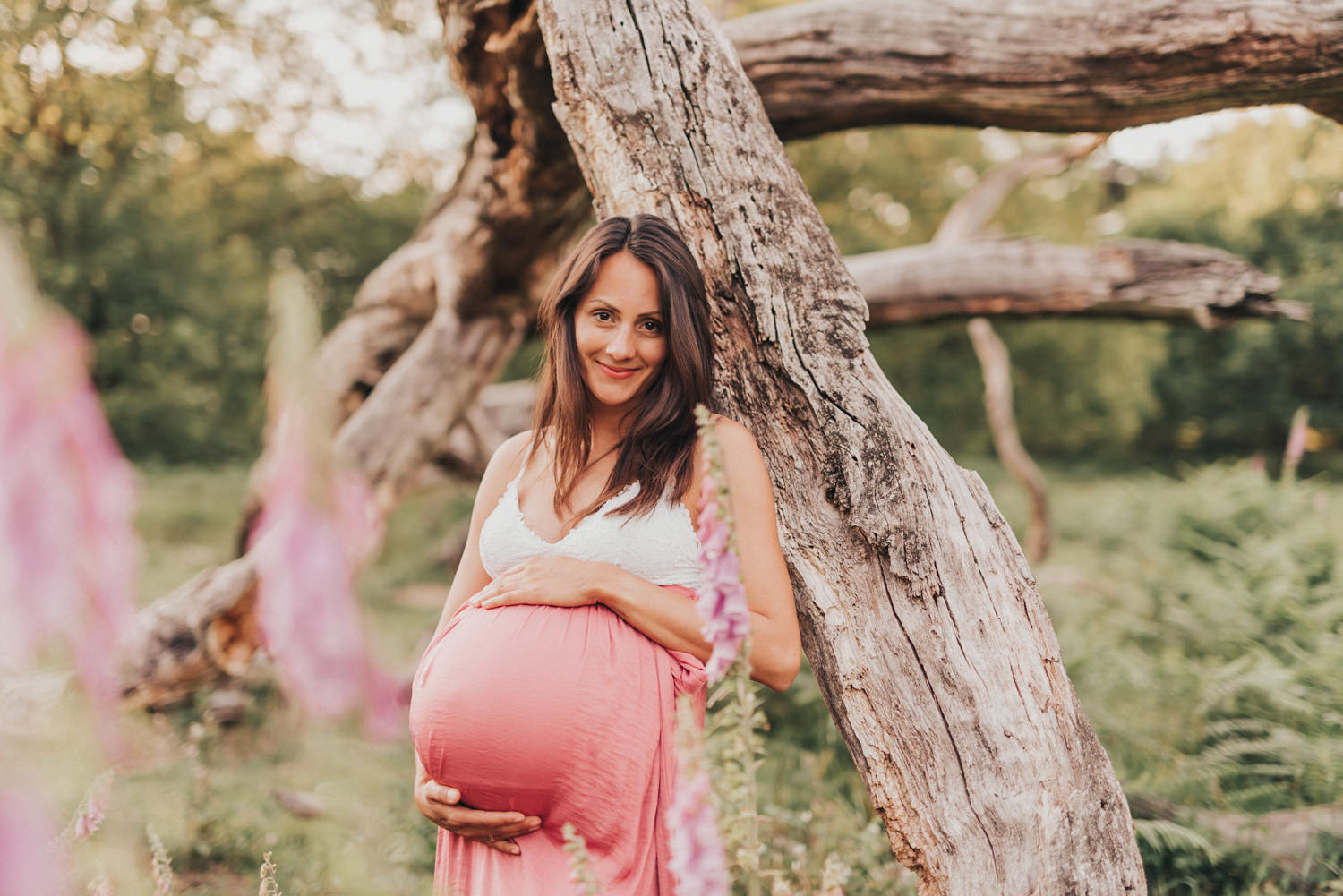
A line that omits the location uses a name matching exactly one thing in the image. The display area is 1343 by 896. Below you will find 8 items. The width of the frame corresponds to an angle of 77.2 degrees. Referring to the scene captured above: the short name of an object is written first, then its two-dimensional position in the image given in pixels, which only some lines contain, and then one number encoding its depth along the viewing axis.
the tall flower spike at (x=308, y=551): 0.64
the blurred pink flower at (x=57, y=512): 0.70
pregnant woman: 1.78
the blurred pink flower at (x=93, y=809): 1.72
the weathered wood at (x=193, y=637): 3.65
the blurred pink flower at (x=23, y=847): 0.70
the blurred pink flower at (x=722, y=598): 1.21
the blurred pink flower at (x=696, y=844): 1.05
